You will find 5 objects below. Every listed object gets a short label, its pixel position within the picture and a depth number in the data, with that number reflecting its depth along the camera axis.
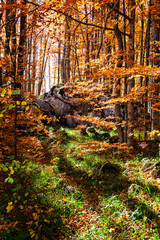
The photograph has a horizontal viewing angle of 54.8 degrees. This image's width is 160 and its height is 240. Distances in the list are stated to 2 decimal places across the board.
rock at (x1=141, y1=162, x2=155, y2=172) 5.30
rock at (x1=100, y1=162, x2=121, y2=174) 5.68
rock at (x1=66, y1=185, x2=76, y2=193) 4.71
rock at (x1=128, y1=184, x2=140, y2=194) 4.36
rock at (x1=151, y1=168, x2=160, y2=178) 4.82
